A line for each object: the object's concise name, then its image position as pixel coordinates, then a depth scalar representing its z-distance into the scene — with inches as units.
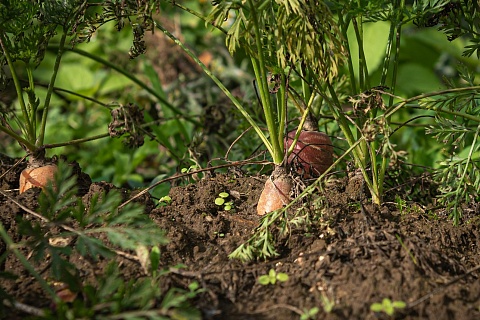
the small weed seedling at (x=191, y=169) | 73.9
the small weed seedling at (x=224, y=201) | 70.7
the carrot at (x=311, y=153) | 72.4
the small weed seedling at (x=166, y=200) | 71.5
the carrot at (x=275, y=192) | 69.7
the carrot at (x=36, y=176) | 72.2
